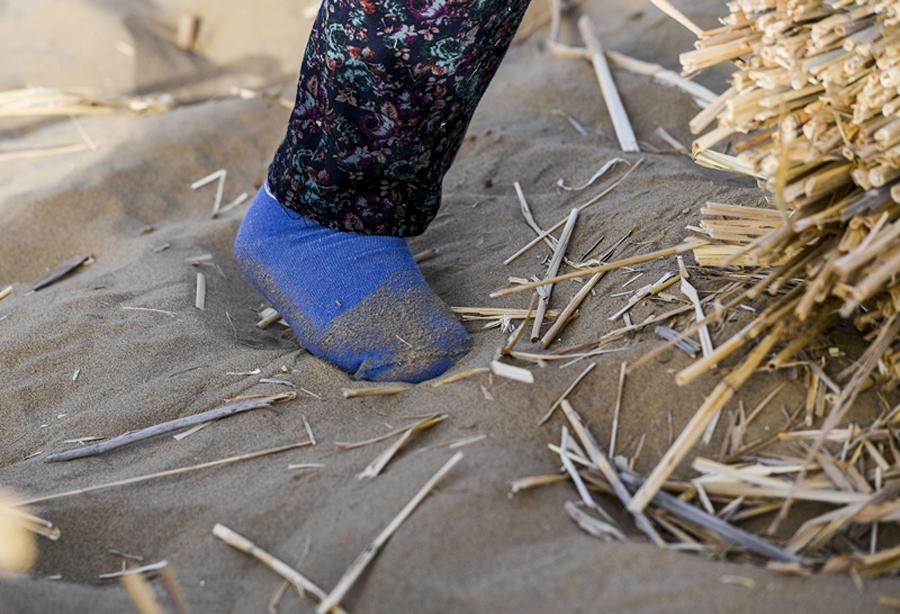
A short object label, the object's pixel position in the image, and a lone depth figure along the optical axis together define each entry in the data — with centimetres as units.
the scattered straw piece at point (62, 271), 219
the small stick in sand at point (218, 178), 260
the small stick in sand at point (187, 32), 366
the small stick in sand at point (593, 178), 220
